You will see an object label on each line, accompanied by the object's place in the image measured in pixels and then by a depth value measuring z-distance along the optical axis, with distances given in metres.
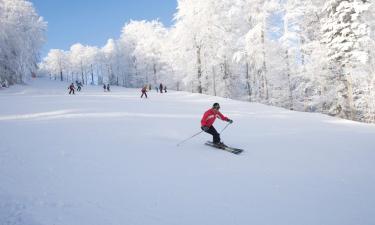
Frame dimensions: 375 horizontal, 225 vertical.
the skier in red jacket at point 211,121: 11.20
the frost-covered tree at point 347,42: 20.28
